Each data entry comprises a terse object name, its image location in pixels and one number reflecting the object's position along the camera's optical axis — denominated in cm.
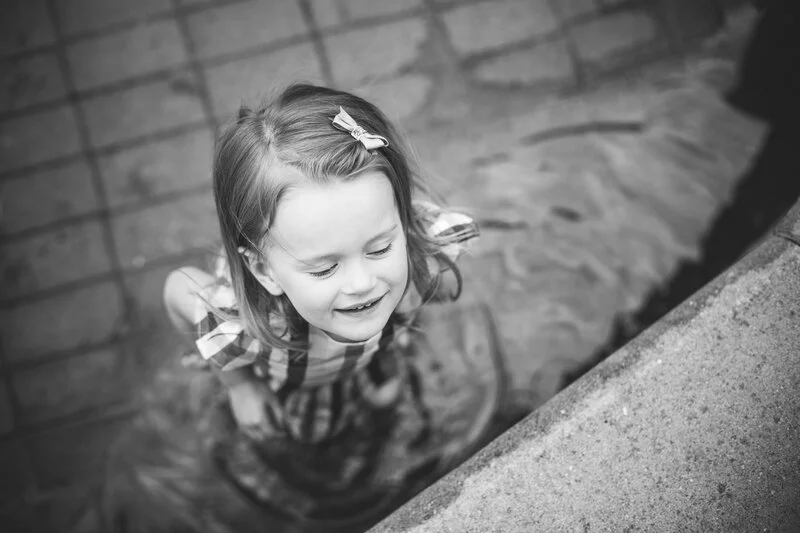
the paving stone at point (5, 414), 189
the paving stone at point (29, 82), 216
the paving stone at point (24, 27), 219
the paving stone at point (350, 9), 223
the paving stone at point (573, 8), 225
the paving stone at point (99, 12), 221
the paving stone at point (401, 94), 213
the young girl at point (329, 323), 105
